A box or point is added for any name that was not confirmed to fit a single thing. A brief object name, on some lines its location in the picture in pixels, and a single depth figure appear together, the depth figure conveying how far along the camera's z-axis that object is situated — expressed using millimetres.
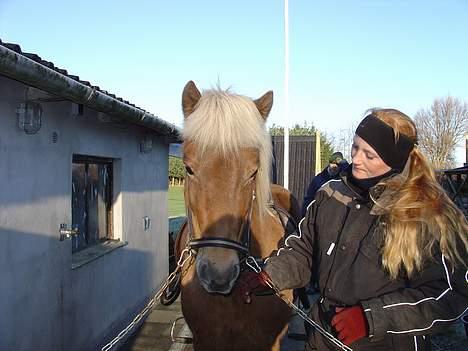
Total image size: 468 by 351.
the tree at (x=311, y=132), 16703
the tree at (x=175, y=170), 21614
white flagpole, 10516
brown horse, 2109
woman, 1611
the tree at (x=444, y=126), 30300
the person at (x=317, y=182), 6414
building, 3039
